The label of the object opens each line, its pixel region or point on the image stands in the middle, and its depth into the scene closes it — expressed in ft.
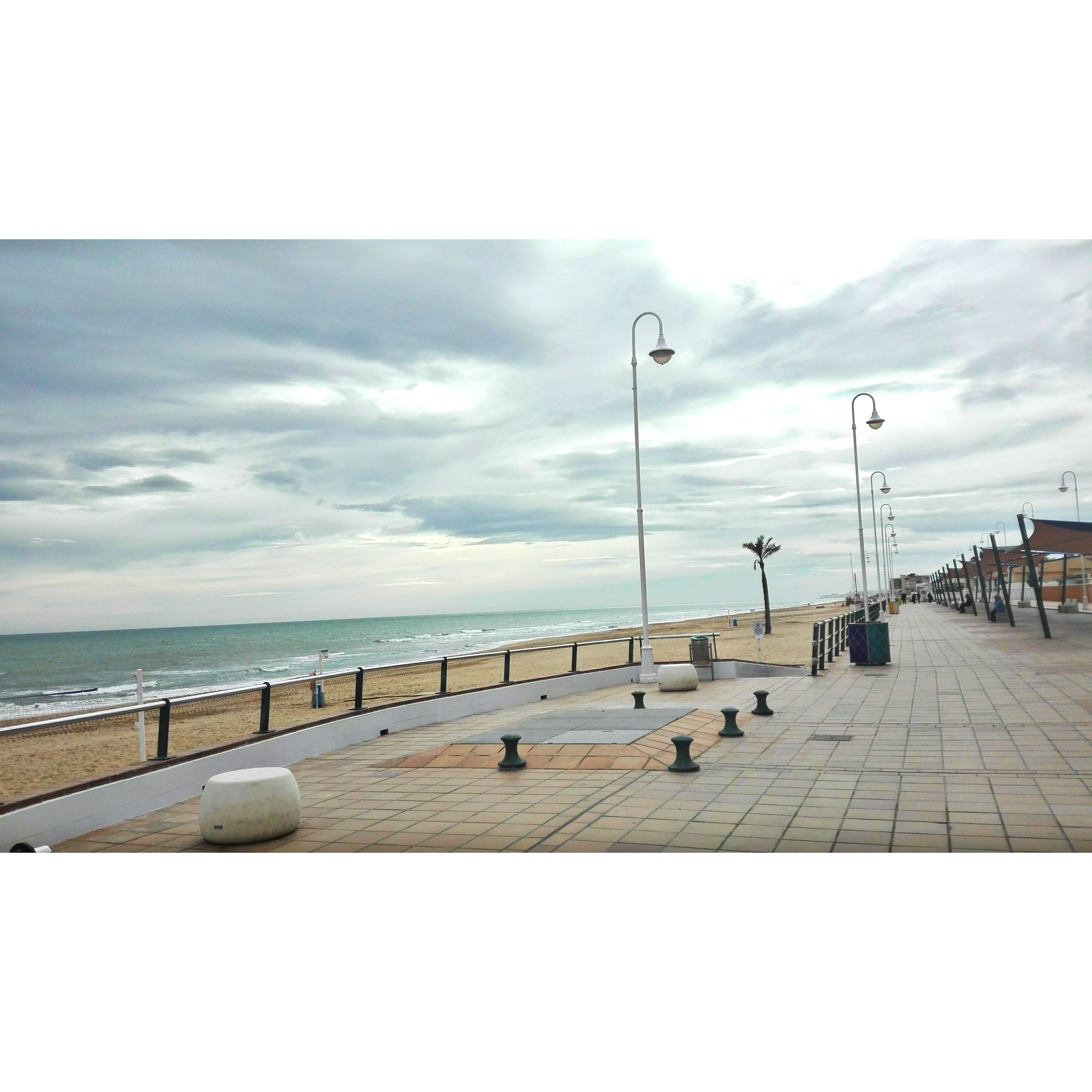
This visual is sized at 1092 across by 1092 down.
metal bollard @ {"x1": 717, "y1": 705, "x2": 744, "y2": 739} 32.99
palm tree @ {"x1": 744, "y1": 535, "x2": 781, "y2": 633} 198.80
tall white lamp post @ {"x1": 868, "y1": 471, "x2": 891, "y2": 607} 148.56
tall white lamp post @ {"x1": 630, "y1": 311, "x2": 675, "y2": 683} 57.57
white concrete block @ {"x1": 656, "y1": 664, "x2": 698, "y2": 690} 51.67
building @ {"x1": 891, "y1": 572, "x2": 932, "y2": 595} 450.87
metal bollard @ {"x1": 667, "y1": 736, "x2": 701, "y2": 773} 26.40
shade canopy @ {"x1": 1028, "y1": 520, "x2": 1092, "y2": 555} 83.56
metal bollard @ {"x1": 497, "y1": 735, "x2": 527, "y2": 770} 28.04
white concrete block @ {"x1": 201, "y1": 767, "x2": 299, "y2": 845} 20.56
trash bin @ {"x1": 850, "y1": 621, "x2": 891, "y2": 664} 61.93
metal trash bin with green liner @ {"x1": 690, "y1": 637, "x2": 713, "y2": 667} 61.82
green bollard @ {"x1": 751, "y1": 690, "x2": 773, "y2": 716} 38.29
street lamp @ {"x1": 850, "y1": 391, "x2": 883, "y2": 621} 78.69
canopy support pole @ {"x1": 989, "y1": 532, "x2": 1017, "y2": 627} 103.45
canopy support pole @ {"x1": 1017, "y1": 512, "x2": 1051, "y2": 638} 81.25
